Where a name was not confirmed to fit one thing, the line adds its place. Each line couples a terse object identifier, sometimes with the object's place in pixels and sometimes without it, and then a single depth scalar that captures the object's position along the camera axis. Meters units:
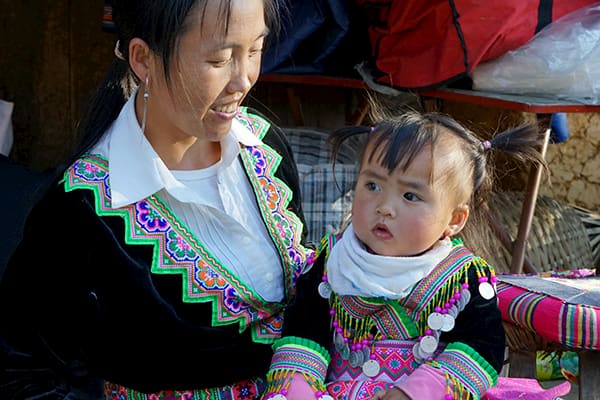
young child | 1.89
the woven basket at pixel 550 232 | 3.79
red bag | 2.98
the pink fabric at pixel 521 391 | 1.94
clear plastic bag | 3.09
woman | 1.91
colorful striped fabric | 2.00
